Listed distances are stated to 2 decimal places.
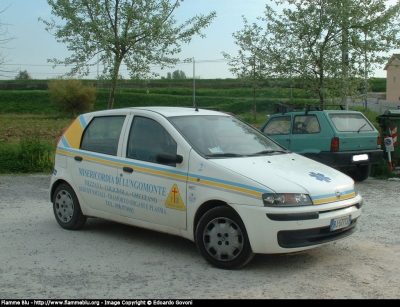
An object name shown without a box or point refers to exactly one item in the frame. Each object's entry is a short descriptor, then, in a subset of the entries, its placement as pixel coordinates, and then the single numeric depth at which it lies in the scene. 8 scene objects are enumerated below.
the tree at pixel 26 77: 96.62
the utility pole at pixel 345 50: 16.48
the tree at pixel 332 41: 16.64
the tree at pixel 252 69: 18.16
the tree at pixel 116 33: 14.64
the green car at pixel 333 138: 11.84
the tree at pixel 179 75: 103.08
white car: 5.50
